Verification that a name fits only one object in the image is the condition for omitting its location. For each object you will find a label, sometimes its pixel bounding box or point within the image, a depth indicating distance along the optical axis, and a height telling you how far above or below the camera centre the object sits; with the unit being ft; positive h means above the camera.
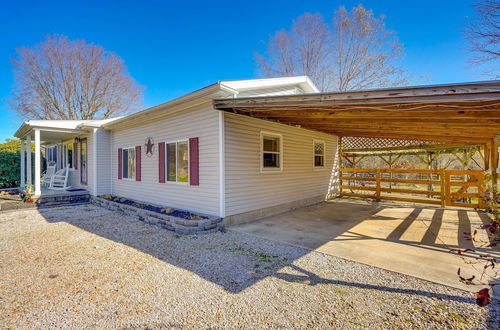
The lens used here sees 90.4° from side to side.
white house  18.61 +0.91
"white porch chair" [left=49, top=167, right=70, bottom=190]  35.17 -2.07
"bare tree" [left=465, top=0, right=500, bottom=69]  26.48 +14.73
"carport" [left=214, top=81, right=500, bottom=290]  10.96 -2.76
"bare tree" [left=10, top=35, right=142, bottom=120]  58.18 +21.10
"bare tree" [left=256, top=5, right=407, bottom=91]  46.03 +22.68
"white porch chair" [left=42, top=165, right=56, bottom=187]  39.14 -1.45
